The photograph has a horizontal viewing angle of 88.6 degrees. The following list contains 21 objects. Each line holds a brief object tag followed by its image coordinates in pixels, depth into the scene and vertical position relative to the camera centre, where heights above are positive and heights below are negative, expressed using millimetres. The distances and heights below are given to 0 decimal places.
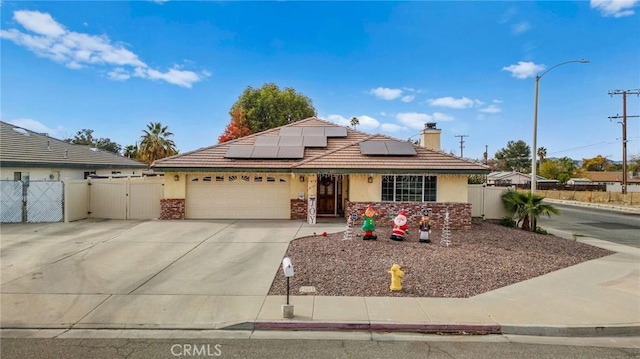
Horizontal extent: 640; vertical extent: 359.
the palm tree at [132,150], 46991 +3939
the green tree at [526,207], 14494 -1111
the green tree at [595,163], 84625 +5361
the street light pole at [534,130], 15057 +2426
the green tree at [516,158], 85538 +6629
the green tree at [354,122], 57281 +10274
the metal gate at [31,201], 14289 -1078
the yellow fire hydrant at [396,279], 7023 -2104
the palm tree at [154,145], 40250 +4219
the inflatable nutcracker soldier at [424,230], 11336 -1689
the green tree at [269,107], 36781 +8189
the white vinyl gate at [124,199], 15992 -1041
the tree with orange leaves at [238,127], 36688 +5883
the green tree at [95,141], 67300 +7802
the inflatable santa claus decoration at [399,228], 11476 -1644
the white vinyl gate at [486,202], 16750 -1000
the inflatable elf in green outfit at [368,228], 11547 -1664
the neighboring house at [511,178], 45625 +633
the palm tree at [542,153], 74950 +6877
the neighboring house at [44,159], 17016 +1107
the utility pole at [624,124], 36750 +6792
